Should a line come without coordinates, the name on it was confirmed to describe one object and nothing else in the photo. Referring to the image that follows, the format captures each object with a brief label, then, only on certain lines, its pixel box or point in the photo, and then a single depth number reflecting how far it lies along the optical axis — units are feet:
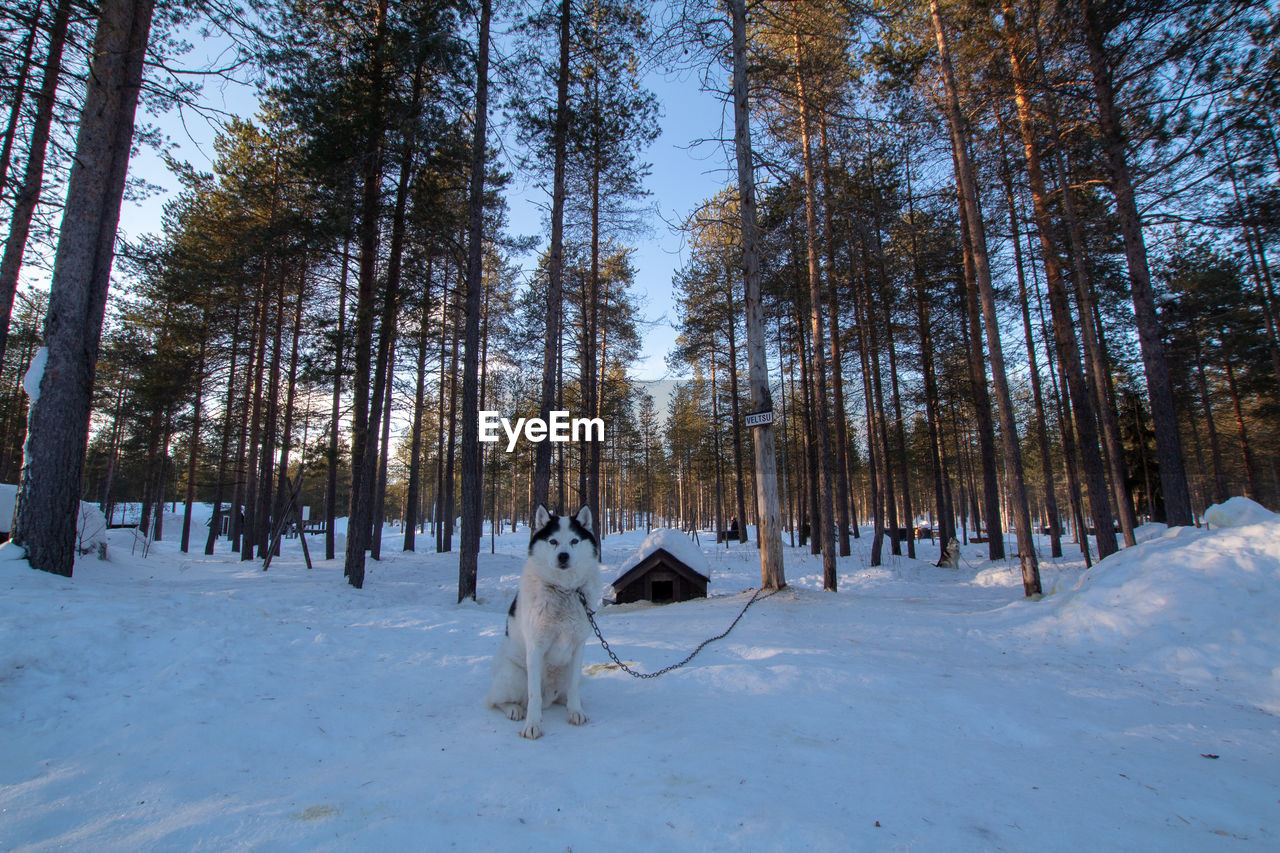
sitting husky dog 10.69
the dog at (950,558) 54.03
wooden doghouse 35.35
